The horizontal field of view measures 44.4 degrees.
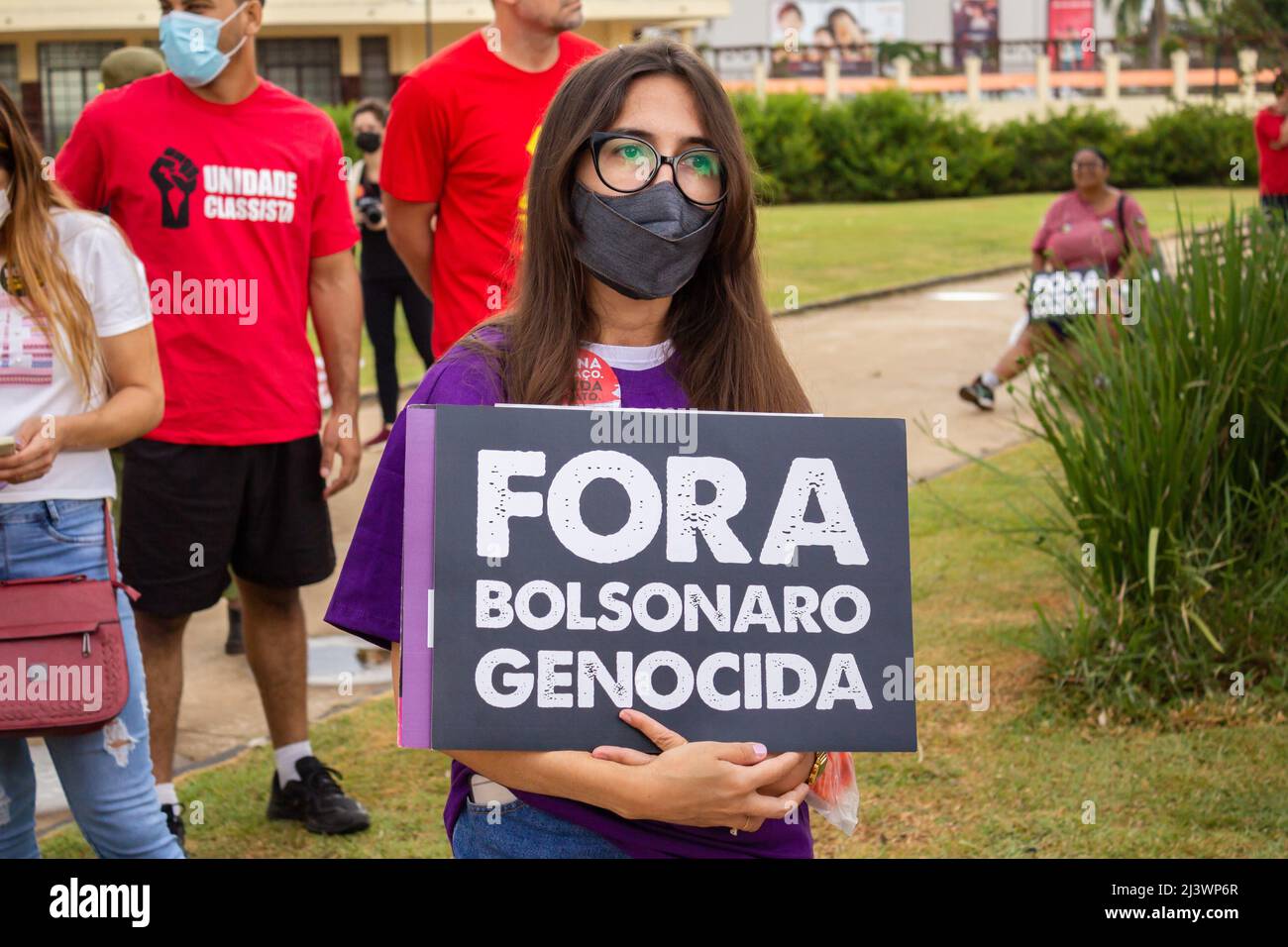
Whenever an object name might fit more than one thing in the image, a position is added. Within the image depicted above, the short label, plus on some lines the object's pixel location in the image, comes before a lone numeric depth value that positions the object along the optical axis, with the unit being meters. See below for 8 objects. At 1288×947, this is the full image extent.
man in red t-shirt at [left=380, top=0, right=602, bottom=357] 4.42
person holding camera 9.77
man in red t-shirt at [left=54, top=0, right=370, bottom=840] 4.19
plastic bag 2.26
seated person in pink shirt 10.71
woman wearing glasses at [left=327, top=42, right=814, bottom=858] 2.14
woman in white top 3.16
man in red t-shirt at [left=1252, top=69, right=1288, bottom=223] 12.55
